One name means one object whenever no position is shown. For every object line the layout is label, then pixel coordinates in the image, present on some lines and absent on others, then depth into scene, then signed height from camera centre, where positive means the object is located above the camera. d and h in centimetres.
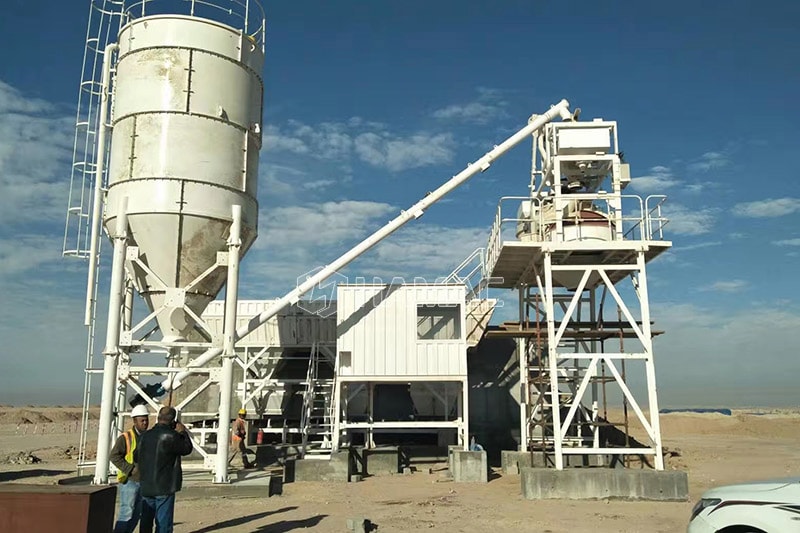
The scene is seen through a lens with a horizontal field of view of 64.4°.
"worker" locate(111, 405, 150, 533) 905 -140
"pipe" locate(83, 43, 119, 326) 1797 +507
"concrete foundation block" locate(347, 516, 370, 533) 1163 -255
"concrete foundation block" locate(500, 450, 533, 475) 2108 -246
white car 699 -135
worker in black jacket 865 -115
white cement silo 1706 +620
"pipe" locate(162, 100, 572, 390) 2119 +627
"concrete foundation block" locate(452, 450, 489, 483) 1952 -246
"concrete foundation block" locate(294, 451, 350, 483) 1973 -259
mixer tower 1761 +372
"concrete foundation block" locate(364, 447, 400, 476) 2184 -260
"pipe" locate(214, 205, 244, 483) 1612 +96
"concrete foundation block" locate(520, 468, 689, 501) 1578 -240
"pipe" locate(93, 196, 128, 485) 1582 +88
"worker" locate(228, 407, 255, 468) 2126 -172
